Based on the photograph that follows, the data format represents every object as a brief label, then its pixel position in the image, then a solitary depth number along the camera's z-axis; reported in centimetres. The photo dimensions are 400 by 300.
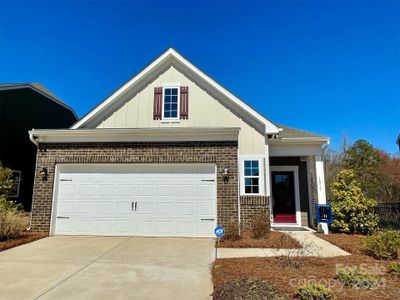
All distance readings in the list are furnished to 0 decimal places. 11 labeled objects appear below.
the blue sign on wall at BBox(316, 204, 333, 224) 989
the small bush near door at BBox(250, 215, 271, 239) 838
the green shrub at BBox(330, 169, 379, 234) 979
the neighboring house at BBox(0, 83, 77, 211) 1517
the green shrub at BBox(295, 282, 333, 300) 382
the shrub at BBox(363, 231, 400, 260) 614
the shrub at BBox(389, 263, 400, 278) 490
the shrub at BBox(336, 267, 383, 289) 441
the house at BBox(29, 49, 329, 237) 935
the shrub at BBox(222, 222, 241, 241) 820
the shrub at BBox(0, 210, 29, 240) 823
